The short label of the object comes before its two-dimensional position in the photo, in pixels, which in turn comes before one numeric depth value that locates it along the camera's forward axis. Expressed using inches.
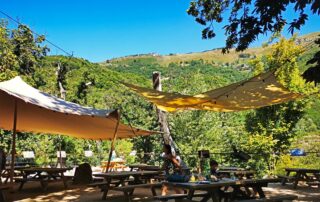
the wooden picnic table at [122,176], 171.6
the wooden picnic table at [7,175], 224.6
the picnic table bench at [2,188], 152.6
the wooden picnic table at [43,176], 203.5
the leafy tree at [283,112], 395.5
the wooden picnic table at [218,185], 119.7
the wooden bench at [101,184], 181.1
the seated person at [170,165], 146.0
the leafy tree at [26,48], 446.1
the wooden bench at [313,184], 211.1
